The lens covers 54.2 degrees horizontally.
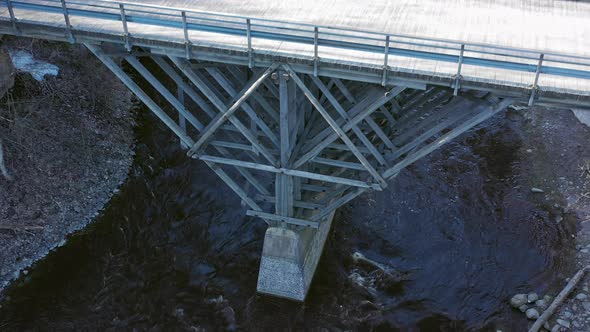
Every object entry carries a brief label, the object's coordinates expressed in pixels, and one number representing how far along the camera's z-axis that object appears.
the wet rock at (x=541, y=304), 17.81
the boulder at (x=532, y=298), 17.98
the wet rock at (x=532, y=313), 17.53
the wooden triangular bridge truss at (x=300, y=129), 13.98
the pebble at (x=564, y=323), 17.05
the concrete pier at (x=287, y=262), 17.91
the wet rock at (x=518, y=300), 17.95
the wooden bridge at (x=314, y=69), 13.37
